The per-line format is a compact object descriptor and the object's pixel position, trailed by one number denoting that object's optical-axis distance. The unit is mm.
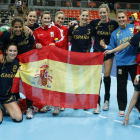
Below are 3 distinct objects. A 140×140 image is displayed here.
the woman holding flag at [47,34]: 3914
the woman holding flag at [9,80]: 3443
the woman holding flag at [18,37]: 3469
